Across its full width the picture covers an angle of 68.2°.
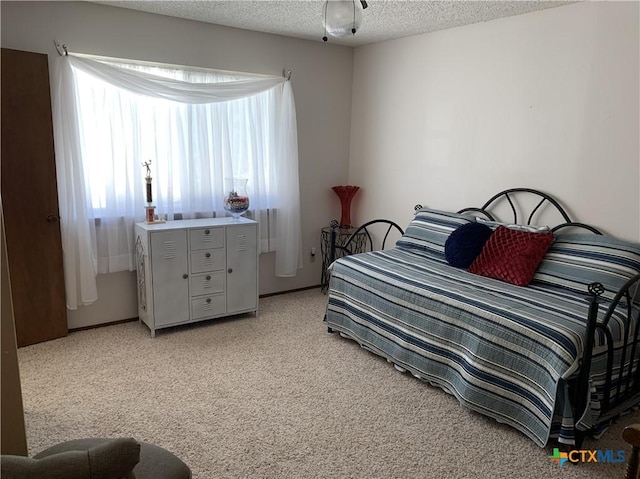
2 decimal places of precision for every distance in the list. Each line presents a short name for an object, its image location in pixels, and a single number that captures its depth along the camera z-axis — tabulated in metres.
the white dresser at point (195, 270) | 3.53
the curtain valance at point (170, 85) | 3.39
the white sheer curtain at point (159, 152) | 3.41
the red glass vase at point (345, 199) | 4.77
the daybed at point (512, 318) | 2.30
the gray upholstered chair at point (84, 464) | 1.06
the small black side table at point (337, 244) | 4.82
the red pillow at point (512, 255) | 3.03
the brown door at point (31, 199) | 3.12
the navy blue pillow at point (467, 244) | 3.36
